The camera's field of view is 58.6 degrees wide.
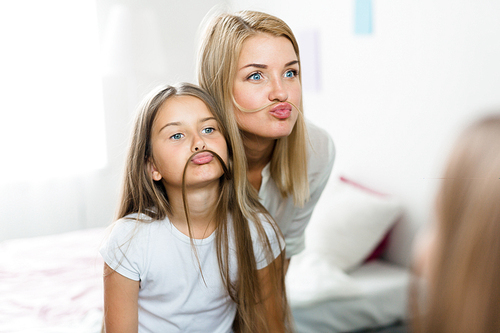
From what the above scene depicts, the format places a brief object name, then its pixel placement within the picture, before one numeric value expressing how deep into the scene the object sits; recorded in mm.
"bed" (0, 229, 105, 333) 946
